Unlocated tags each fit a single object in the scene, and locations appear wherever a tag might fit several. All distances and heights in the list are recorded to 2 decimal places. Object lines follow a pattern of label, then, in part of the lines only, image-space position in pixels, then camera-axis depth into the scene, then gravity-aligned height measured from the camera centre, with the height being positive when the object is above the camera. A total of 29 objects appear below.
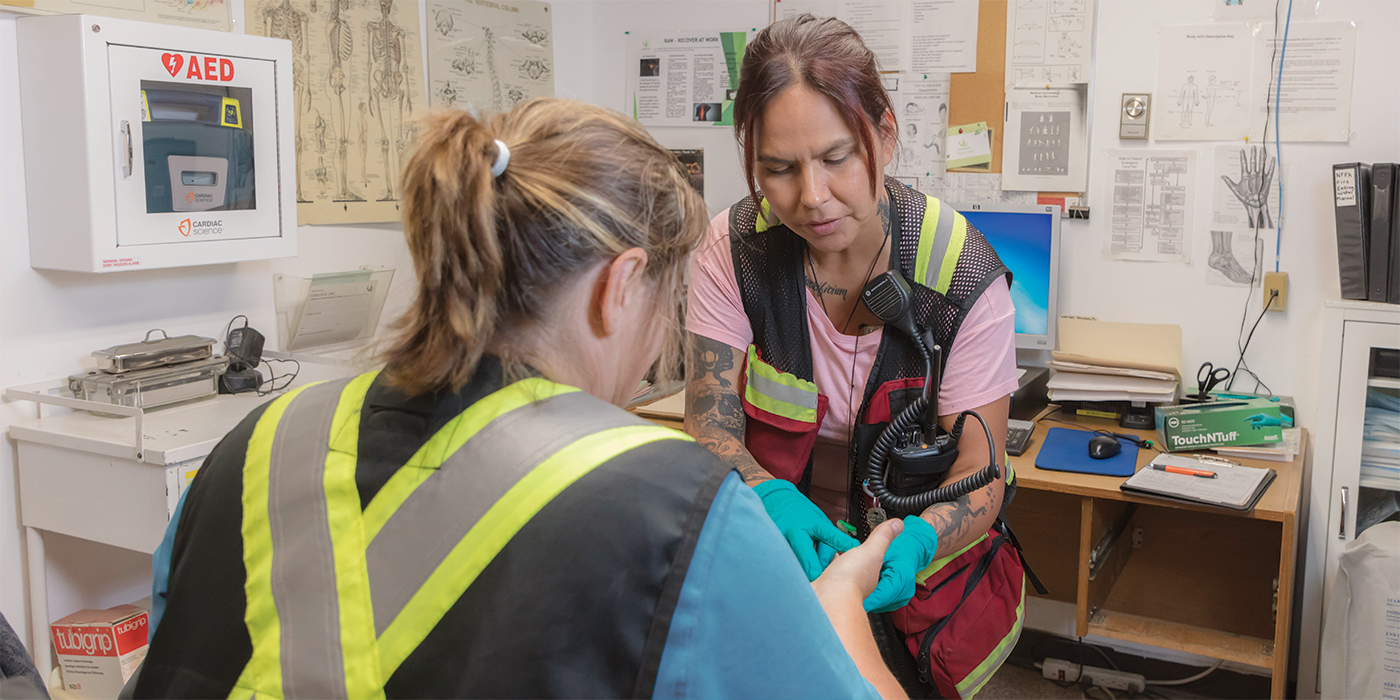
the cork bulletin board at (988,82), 2.88 +0.45
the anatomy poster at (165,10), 2.09 +0.49
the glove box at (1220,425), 2.37 -0.46
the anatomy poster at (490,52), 3.06 +0.58
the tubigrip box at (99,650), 2.03 -0.87
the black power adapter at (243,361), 2.30 -0.32
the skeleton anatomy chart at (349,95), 2.61 +0.38
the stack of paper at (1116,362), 2.58 -0.34
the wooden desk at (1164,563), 2.48 -0.90
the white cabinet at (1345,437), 2.29 -0.47
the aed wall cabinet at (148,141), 1.98 +0.19
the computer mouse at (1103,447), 2.36 -0.51
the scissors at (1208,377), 2.64 -0.38
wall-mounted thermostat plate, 2.72 +0.33
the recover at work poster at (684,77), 3.40 +0.54
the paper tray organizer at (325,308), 2.56 -0.21
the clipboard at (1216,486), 2.07 -0.54
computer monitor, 2.78 -0.07
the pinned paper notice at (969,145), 2.93 +0.26
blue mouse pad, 2.29 -0.53
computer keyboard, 2.41 -0.50
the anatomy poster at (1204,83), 2.61 +0.41
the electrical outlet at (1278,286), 2.61 -0.13
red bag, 1.35 -0.54
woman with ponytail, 0.64 -0.19
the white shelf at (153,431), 1.88 -0.41
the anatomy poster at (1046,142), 2.82 +0.26
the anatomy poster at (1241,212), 2.62 +0.06
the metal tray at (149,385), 2.06 -0.33
